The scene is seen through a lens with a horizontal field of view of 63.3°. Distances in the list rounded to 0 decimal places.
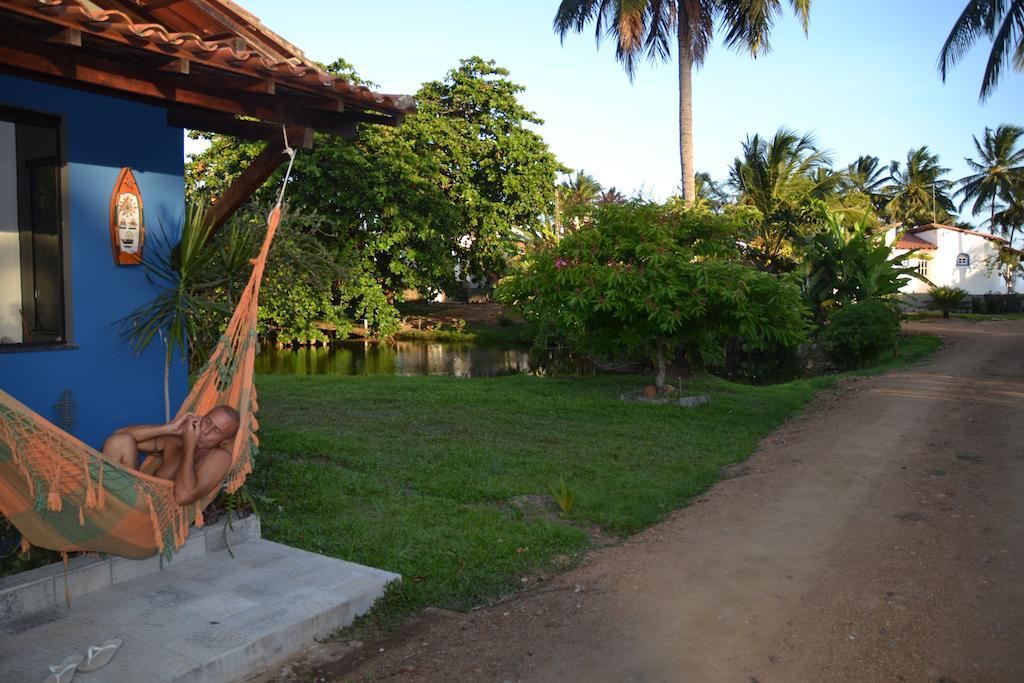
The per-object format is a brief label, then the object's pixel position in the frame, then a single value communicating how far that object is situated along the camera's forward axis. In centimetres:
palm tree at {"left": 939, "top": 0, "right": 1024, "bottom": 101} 1391
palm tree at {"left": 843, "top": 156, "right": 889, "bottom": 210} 4898
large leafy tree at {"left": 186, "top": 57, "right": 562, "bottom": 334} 2105
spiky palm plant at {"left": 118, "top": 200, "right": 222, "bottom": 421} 464
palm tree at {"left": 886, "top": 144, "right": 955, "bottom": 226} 4700
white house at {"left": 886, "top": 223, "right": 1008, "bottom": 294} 3534
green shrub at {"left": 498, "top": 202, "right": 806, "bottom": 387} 973
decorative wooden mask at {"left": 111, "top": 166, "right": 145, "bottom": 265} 450
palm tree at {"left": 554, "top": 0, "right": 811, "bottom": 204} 1733
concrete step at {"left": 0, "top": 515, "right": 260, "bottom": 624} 351
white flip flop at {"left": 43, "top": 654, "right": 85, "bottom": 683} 292
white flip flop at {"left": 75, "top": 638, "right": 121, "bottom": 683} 304
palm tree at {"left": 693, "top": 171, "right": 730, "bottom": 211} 2751
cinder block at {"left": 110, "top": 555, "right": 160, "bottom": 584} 389
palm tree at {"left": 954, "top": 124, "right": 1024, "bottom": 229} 3941
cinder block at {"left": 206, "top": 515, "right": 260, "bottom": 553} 430
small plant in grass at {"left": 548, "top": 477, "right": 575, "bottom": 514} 545
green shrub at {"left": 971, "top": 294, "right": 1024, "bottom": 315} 3033
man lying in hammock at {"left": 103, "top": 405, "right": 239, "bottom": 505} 363
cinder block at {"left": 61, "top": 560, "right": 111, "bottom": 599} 370
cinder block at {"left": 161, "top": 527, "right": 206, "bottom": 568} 415
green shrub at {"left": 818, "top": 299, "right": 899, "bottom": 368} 1623
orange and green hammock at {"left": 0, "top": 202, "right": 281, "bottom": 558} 305
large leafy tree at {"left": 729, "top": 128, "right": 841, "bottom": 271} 2338
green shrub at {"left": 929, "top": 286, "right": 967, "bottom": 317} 2738
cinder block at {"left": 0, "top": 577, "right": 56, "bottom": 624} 346
